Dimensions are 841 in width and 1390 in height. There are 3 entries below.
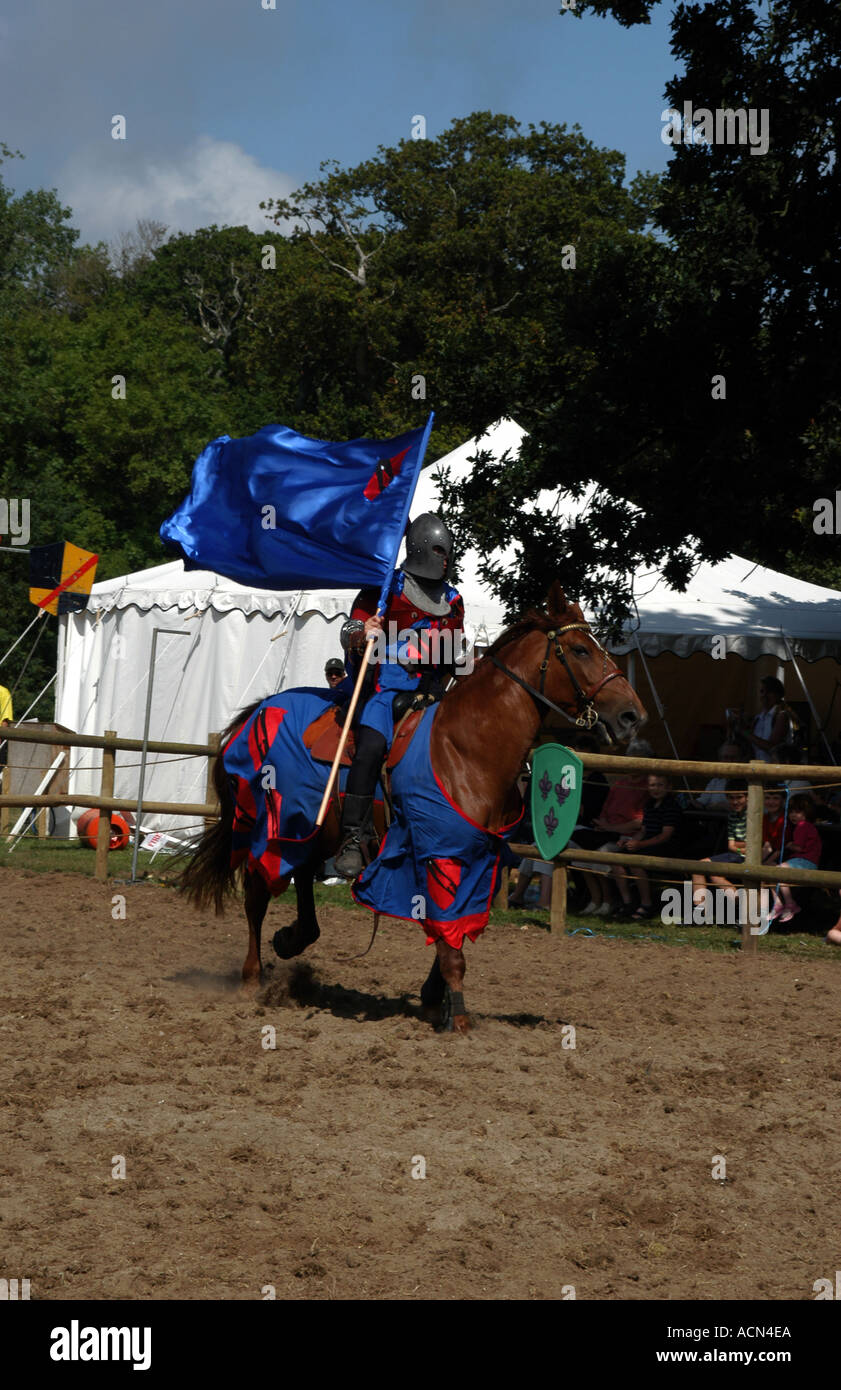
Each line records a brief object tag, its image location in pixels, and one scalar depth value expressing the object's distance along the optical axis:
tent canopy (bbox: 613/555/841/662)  13.38
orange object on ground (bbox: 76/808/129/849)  14.64
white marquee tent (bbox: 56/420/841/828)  13.72
